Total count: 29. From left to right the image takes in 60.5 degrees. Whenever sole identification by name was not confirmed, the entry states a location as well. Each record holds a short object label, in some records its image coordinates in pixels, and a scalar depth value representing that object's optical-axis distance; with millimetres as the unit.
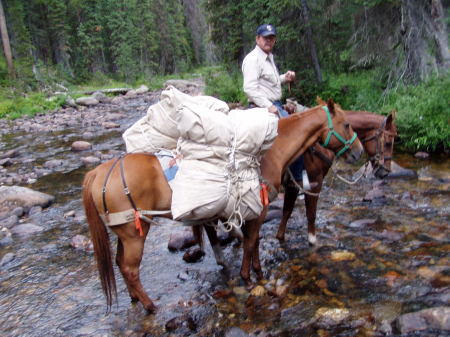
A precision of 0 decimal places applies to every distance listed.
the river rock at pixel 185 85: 32991
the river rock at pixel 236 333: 4004
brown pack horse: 4049
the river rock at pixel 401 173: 8102
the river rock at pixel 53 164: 12023
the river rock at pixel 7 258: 6136
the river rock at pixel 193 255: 5773
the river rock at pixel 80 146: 13891
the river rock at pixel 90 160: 11984
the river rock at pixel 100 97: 30128
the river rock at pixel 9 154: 13656
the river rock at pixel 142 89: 36528
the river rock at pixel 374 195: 7227
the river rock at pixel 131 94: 33794
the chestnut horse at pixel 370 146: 5656
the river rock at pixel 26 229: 7221
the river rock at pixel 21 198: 8477
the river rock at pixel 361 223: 6289
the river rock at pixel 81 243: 6469
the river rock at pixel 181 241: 6164
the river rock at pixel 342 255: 5309
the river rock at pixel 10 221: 7562
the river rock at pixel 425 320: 3562
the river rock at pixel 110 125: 18328
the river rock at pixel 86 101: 27609
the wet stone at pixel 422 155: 9023
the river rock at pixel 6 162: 12648
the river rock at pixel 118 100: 29512
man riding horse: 5480
